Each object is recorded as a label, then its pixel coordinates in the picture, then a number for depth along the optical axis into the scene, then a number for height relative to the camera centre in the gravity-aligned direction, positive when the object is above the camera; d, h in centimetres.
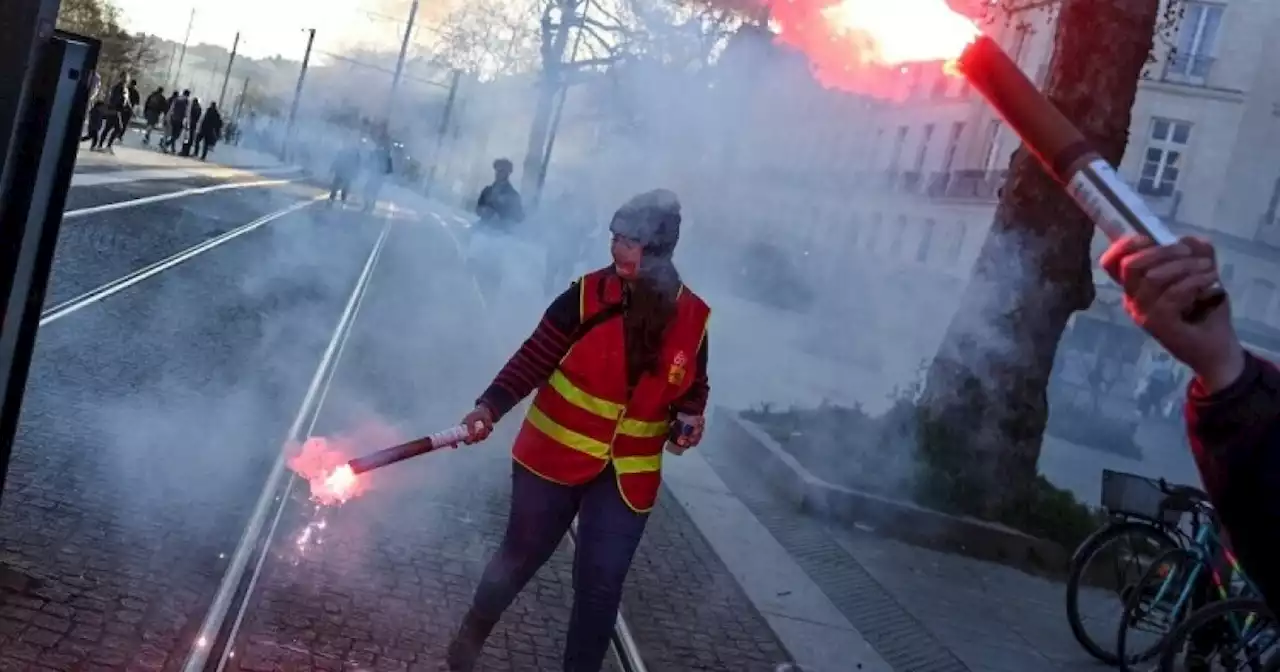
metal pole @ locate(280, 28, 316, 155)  4841 +248
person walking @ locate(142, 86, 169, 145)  3557 +37
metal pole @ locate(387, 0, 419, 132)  2552 +315
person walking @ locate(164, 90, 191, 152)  3534 +33
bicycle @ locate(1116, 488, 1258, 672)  662 -99
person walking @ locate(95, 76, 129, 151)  2747 +7
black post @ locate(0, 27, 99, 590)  317 -18
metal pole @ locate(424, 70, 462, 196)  3075 +185
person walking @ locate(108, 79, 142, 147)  2849 +8
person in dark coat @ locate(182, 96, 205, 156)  3716 +15
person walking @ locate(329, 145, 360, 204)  3172 +2
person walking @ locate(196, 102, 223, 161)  3722 +23
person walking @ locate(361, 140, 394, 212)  3123 +29
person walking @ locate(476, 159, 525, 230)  1656 +12
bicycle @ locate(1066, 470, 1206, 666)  713 -89
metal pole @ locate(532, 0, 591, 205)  1866 +156
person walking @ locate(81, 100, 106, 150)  2717 -30
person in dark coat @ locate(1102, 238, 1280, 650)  156 +1
